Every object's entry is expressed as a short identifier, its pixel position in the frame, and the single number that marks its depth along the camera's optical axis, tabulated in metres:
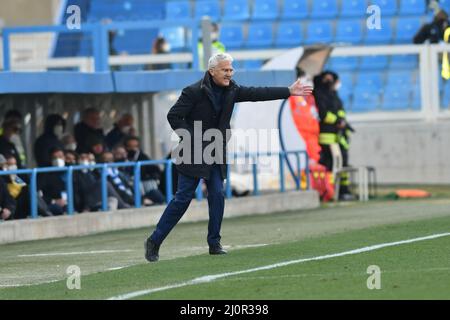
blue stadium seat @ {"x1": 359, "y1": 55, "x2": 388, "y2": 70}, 33.00
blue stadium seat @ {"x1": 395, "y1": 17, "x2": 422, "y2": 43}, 35.03
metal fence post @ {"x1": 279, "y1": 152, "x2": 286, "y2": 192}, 22.97
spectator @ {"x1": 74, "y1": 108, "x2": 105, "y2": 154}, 21.84
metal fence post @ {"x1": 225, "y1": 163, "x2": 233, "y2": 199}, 22.15
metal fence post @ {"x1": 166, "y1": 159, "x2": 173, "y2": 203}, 20.84
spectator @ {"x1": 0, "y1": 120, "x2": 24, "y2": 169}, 19.97
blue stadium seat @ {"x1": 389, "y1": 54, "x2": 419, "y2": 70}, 30.50
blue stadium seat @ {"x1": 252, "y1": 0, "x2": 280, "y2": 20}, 36.07
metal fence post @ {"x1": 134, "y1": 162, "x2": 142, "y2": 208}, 20.16
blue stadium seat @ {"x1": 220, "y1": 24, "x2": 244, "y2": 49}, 35.59
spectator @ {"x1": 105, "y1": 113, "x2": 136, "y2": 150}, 22.62
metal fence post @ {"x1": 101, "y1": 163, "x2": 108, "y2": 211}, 19.66
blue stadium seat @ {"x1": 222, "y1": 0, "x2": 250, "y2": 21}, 36.28
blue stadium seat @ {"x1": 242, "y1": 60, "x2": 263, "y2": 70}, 30.36
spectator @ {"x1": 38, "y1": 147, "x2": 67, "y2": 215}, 19.61
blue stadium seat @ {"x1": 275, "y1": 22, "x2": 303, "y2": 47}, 35.03
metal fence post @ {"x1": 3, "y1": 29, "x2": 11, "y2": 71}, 24.61
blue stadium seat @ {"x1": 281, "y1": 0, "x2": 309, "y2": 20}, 35.88
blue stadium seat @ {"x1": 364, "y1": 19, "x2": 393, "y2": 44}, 35.08
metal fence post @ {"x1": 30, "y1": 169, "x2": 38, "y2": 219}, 18.41
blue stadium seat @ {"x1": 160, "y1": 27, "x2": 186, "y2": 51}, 35.49
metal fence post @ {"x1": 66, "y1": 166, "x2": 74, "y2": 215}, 19.00
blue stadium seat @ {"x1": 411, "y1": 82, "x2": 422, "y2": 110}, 30.47
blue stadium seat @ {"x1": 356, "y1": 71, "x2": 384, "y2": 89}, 32.34
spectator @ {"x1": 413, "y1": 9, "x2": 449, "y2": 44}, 29.84
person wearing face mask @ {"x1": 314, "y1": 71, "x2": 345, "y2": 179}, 25.48
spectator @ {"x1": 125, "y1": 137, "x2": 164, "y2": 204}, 21.78
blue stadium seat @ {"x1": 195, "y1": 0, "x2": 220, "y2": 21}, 36.78
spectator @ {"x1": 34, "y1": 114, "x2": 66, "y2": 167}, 20.83
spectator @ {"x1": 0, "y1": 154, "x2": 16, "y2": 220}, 18.45
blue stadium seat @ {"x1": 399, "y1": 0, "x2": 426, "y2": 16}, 35.53
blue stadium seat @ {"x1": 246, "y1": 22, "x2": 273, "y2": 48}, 35.34
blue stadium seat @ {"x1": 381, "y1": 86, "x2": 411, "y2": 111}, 30.72
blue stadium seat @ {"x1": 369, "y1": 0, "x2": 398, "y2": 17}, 35.41
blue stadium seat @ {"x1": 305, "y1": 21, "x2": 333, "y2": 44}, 35.28
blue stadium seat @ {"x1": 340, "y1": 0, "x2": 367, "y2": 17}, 35.78
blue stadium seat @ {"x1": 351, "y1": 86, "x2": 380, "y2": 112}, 31.05
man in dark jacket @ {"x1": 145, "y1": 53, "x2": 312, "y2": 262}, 13.55
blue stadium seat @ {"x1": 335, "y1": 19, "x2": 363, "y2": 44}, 35.22
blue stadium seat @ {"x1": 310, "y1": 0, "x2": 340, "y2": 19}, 35.84
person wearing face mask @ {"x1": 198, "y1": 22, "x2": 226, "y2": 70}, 27.55
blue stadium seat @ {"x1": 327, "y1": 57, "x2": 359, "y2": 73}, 32.50
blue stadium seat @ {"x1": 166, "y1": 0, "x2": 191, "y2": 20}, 36.75
